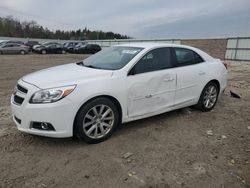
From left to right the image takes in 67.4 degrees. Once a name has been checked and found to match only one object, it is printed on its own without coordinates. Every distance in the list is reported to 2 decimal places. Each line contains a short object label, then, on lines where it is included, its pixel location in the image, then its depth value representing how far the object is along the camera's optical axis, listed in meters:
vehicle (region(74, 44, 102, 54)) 25.22
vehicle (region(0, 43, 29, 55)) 20.89
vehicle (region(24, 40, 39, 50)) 26.25
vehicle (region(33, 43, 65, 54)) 23.21
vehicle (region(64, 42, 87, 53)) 25.99
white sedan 2.63
